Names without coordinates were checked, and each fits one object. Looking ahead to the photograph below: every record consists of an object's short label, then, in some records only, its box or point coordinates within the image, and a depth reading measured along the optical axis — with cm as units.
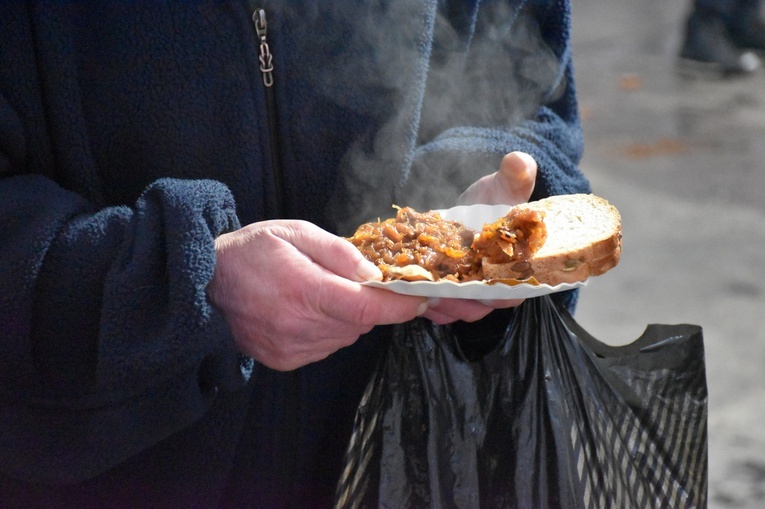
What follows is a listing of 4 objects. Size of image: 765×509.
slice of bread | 162
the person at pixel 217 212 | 153
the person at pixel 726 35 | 616
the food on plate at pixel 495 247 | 160
